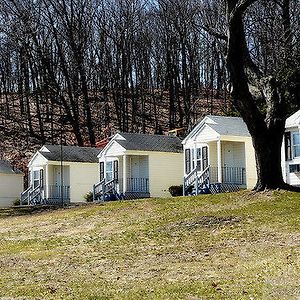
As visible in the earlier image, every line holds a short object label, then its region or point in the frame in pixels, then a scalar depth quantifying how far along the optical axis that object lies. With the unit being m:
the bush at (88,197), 41.97
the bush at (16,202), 46.79
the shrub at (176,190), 38.50
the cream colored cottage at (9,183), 48.22
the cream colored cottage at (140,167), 39.84
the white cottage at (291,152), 32.38
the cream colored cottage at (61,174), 43.62
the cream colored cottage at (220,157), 35.28
